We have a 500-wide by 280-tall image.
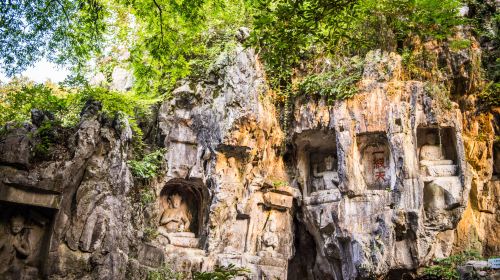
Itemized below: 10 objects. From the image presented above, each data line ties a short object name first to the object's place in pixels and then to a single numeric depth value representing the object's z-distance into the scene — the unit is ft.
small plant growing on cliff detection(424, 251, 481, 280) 44.68
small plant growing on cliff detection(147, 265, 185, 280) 38.75
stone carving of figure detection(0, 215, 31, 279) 28.22
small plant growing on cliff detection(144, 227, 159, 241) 44.04
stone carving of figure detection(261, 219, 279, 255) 51.90
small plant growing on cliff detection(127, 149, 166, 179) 44.11
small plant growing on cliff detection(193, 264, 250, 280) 25.80
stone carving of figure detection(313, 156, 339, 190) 56.13
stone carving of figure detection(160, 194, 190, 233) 51.11
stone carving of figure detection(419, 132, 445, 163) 52.60
